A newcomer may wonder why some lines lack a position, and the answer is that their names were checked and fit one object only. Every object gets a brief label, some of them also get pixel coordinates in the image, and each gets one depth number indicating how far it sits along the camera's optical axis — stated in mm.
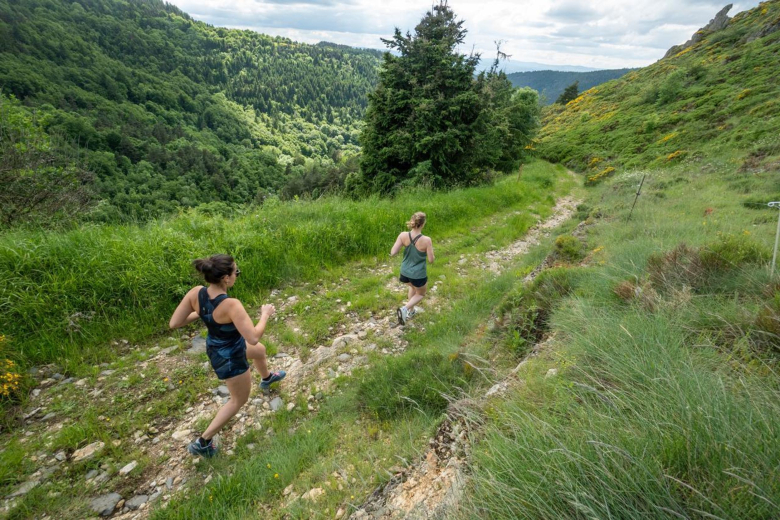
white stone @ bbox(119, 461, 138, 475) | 3107
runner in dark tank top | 3172
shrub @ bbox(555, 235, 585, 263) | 6421
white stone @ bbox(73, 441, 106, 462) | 3162
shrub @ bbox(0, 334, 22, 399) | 3571
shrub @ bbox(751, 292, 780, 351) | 2414
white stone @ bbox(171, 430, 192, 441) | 3484
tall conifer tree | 13219
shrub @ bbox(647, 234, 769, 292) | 3615
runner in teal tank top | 5477
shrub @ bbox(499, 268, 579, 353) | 3897
